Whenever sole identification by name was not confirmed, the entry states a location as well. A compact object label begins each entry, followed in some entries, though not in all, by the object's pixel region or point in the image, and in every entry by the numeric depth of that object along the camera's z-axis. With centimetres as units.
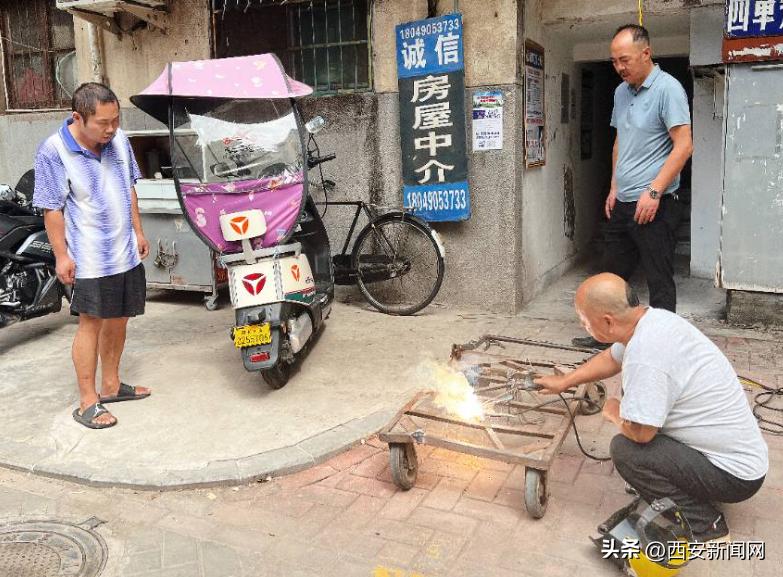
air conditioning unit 732
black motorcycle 600
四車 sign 543
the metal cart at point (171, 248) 714
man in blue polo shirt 489
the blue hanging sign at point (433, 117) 648
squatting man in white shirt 274
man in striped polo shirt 423
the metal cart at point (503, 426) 334
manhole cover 318
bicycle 680
